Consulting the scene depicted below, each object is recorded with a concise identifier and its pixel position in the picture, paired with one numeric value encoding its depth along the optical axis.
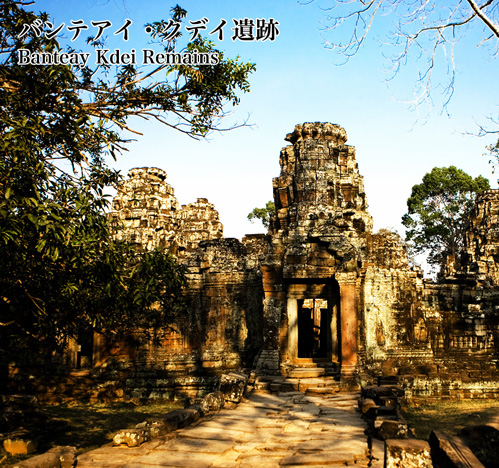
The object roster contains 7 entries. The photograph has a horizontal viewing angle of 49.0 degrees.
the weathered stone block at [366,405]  8.16
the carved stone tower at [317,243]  11.98
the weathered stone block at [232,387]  9.31
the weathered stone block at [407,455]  4.43
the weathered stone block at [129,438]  6.20
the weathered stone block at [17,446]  8.46
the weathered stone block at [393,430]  6.06
